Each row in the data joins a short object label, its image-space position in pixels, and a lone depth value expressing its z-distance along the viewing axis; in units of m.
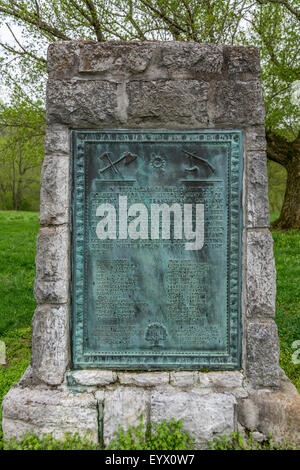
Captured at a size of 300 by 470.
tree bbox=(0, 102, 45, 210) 7.29
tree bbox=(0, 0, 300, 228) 6.38
